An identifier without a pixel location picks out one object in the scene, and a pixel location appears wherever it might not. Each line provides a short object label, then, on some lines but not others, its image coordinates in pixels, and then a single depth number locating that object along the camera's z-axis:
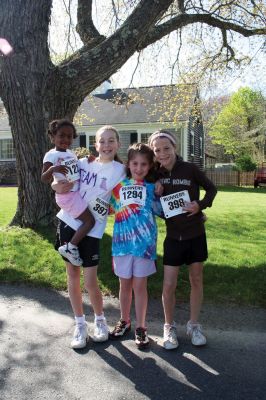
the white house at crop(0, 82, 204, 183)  28.23
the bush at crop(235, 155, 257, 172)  32.97
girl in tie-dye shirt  3.77
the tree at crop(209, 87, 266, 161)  50.41
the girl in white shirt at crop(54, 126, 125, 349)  3.83
